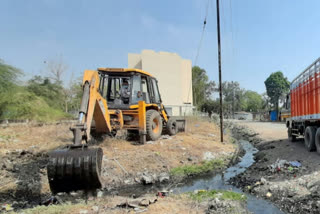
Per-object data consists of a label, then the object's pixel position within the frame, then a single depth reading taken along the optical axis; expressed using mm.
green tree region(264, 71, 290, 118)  54459
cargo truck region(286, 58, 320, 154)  7926
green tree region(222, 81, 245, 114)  80200
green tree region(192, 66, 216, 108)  51716
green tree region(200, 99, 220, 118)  45722
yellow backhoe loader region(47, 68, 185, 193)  4496
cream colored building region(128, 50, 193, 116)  32156
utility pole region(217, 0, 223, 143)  12824
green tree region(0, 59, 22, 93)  18344
